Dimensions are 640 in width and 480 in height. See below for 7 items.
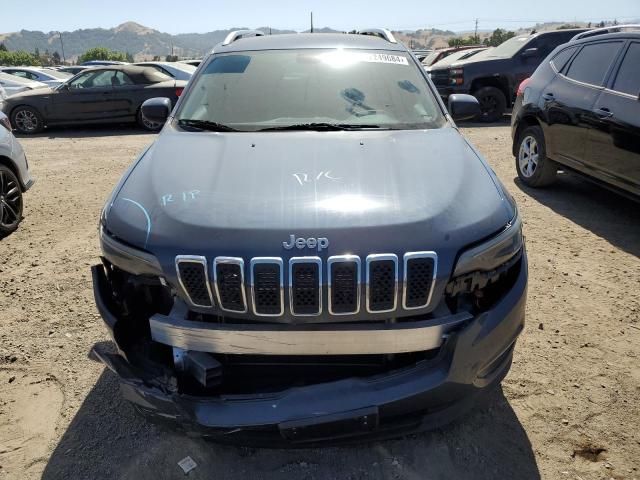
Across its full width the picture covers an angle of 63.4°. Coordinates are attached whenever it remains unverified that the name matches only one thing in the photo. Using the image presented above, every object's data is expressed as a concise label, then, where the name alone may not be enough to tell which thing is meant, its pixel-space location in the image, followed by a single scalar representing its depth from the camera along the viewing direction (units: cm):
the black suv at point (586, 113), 474
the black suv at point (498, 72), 1131
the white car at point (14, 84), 1489
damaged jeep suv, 194
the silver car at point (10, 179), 502
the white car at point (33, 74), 1933
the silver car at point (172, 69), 1210
